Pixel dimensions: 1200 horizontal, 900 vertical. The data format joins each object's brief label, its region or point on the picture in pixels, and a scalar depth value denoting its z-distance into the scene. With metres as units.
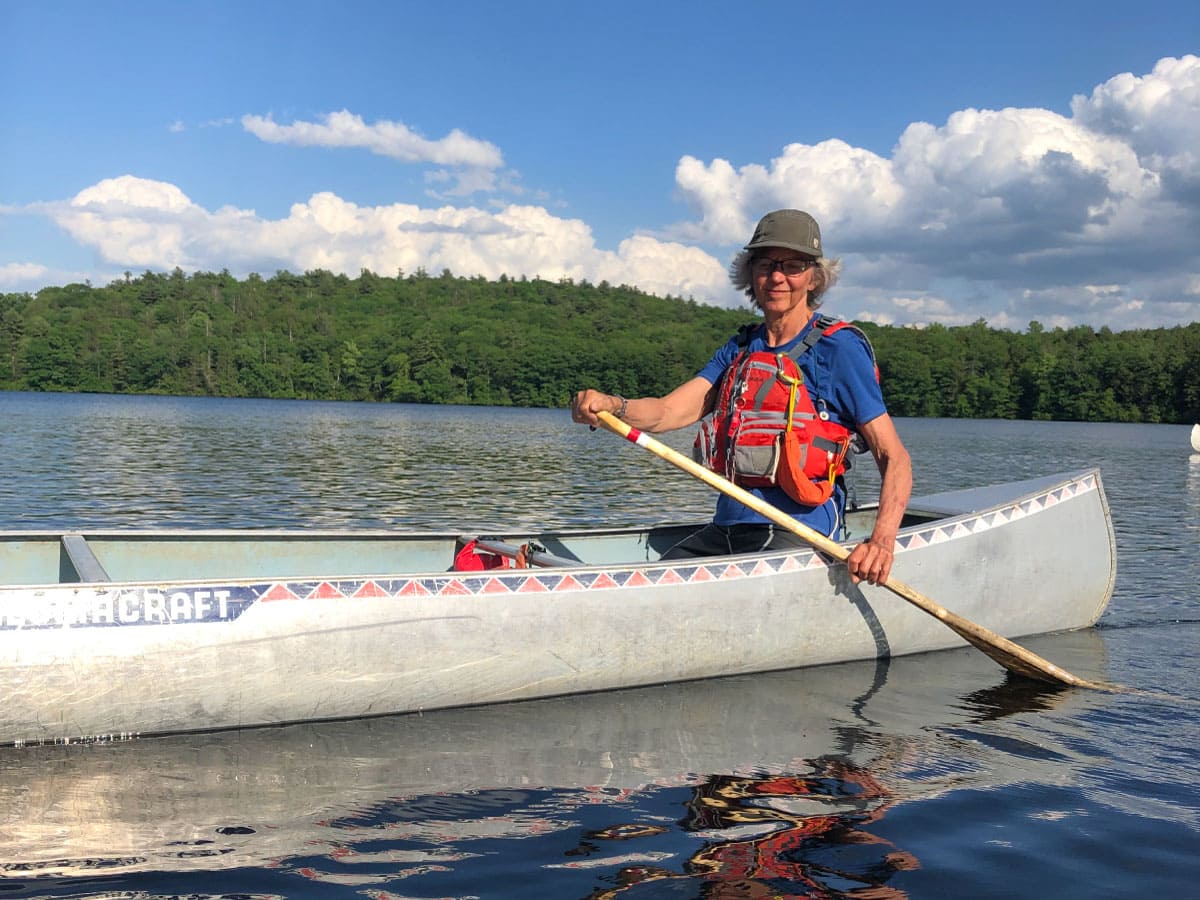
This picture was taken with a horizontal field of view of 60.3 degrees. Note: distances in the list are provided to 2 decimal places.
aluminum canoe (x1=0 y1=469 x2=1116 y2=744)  4.22
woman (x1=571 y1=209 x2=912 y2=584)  5.13
